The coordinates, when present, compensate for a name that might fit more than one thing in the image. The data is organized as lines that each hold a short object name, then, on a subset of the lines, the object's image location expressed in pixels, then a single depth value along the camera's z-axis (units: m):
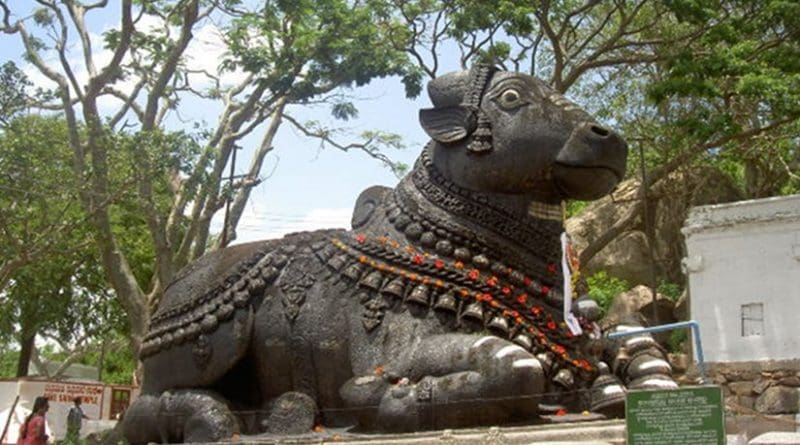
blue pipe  4.98
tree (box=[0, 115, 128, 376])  17.94
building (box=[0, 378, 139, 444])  20.31
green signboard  4.15
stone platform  4.64
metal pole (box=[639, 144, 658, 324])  17.45
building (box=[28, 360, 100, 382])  40.44
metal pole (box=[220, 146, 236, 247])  16.80
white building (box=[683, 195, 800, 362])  16.91
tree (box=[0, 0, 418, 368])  17.53
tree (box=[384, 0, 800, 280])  16.77
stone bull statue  5.60
